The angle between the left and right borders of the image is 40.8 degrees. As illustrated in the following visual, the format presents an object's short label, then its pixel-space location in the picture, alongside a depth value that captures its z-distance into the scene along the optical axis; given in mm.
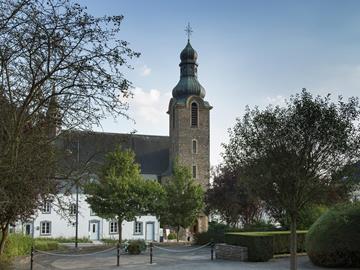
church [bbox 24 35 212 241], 47644
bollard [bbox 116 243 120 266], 19742
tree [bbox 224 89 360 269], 12867
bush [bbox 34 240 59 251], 28453
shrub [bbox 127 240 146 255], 24953
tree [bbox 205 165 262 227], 35094
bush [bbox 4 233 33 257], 21792
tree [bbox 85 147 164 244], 30484
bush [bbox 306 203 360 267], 17750
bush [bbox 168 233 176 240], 47975
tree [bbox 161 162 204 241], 36750
